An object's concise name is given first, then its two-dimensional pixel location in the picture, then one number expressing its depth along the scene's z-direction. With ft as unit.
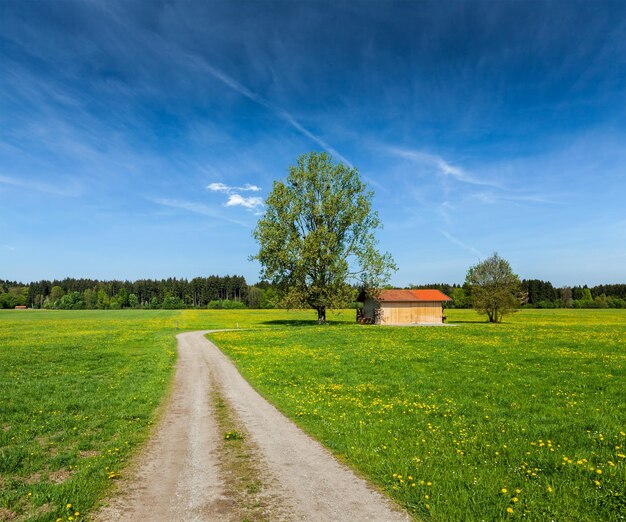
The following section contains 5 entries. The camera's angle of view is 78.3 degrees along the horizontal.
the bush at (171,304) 597.24
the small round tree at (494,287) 216.95
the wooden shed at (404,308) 207.62
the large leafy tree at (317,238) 178.70
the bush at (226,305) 569.84
